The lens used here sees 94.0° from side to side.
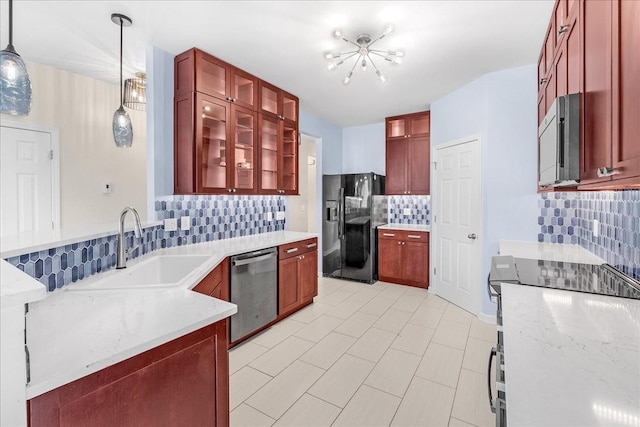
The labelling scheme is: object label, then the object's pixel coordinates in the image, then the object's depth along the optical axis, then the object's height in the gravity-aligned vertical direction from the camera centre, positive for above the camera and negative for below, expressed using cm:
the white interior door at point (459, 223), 346 -18
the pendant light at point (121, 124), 226 +64
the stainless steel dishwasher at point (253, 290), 265 -77
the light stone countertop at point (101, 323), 86 -43
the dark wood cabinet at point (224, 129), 266 +79
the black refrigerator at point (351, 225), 463 -25
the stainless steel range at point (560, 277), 154 -41
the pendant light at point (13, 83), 131 +57
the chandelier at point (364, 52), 235 +140
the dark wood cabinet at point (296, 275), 321 -77
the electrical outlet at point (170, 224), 267 -14
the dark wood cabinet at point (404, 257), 439 -73
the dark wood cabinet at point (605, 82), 93 +47
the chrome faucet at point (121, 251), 185 -27
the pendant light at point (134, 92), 299 +118
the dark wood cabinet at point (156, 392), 86 -61
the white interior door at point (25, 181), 283 +27
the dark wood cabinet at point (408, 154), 454 +86
